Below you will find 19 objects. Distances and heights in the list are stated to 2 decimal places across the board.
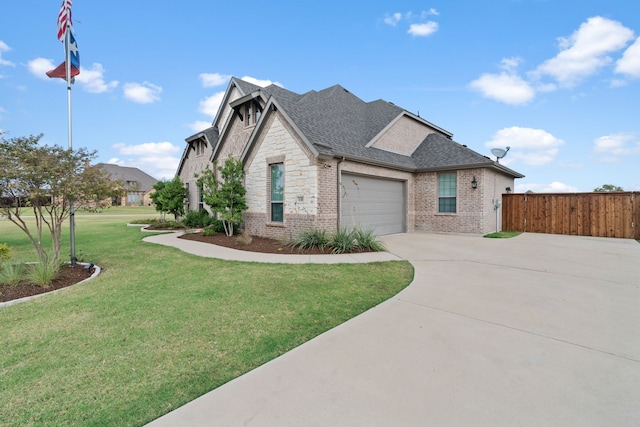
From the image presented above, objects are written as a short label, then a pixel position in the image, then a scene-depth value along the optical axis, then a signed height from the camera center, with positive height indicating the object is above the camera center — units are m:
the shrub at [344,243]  8.96 -1.13
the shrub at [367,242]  9.27 -1.13
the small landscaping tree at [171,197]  17.45 +0.82
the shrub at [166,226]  17.17 -1.02
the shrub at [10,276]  5.64 -1.34
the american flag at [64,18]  7.19 +5.03
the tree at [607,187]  28.16 +2.08
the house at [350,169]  10.51 +1.78
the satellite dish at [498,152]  14.12 +2.85
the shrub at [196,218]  17.05 -0.53
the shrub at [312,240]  9.36 -1.06
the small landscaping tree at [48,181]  5.60 +0.63
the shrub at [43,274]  5.69 -1.33
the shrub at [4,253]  6.00 -0.91
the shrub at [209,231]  12.73 -0.99
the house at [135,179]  58.94 +6.85
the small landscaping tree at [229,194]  11.68 +0.68
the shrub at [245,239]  10.61 -1.17
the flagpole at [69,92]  7.19 +3.11
